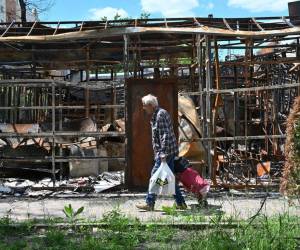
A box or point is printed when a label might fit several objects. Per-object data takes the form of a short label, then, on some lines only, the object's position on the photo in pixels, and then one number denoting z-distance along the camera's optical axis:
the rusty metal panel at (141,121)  11.27
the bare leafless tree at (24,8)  31.29
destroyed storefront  11.38
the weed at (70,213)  7.84
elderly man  9.06
